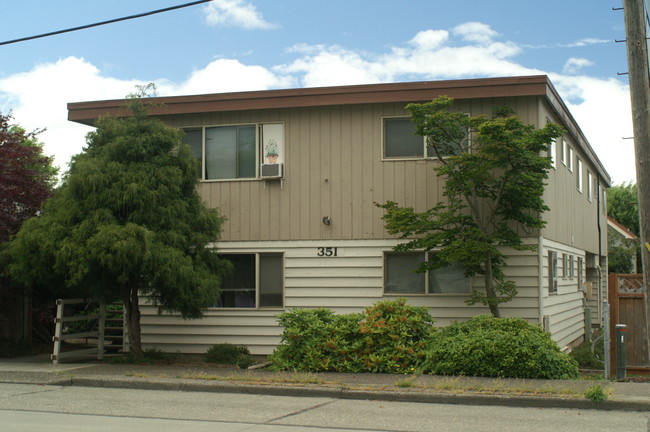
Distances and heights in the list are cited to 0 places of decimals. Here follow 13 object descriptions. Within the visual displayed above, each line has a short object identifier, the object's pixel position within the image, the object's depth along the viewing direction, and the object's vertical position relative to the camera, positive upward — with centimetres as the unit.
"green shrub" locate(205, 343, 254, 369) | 1586 -163
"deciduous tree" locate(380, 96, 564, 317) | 1437 +163
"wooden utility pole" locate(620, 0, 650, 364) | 1177 +268
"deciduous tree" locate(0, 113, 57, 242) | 1641 +204
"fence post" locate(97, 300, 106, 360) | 1620 -119
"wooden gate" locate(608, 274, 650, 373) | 1426 -61
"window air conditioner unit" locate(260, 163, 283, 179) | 1714 +236
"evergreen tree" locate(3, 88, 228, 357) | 1376 +90
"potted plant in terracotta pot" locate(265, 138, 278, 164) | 1733 +279
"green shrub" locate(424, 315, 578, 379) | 1259 -131
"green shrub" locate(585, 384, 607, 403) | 1047 -163
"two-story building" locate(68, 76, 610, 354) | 1619 +176
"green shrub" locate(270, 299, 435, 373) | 1361 -117
